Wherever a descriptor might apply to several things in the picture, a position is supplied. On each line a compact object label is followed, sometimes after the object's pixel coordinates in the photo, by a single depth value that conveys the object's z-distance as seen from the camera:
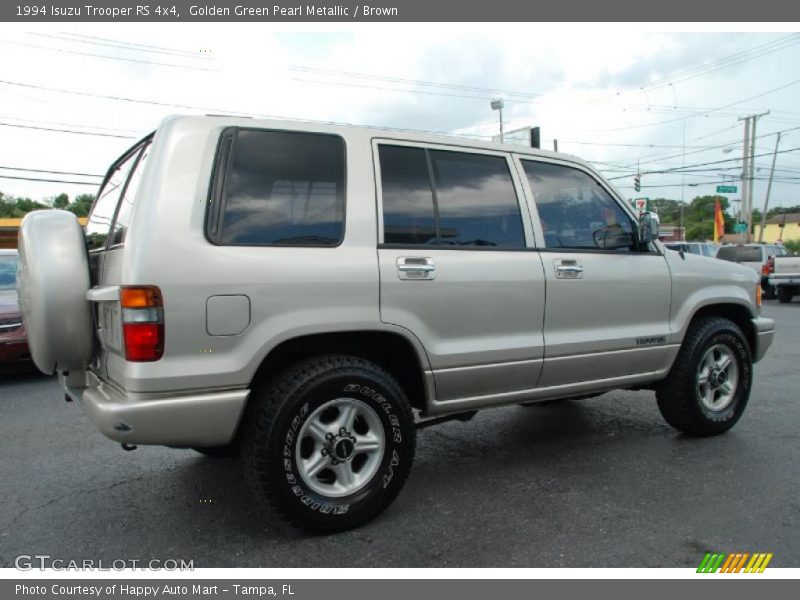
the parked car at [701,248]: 24.37
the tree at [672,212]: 79.95
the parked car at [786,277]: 17.28
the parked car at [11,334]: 7.21
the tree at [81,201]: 23.77
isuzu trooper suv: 2.73
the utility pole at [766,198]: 38.64
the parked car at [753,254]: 19.84
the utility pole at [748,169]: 33.44
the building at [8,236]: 15.87
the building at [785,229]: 86.62
